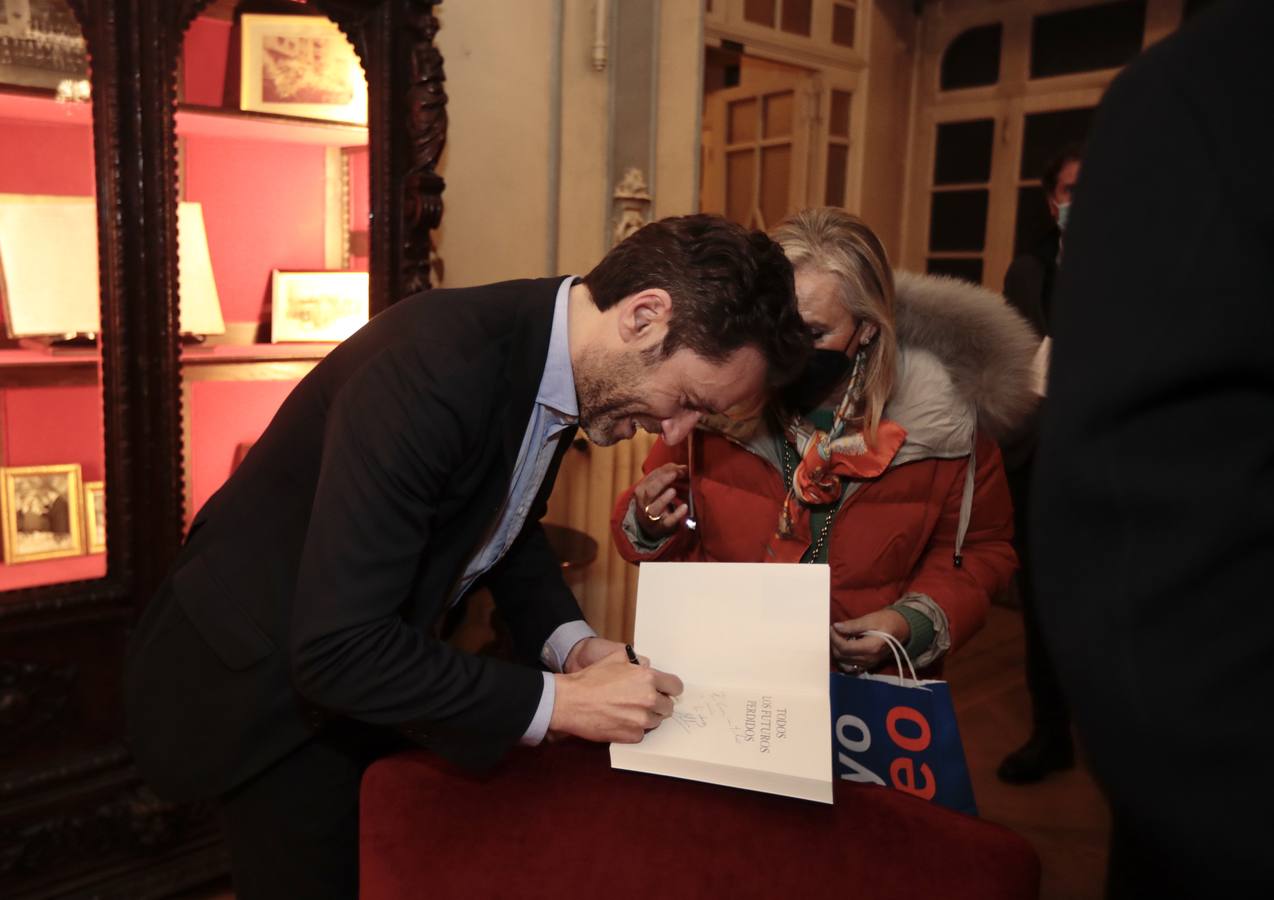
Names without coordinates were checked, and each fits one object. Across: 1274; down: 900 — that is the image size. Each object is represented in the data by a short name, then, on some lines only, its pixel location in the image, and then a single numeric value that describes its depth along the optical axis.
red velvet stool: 0.96
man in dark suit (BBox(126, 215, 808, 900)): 1.05
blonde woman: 1.54
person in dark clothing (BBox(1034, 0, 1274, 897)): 0.39
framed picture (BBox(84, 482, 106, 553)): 2.18
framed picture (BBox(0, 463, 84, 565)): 2.13
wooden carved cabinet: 2.03
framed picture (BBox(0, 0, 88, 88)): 1.96
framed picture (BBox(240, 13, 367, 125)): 2.25
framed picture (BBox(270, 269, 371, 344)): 2.43
